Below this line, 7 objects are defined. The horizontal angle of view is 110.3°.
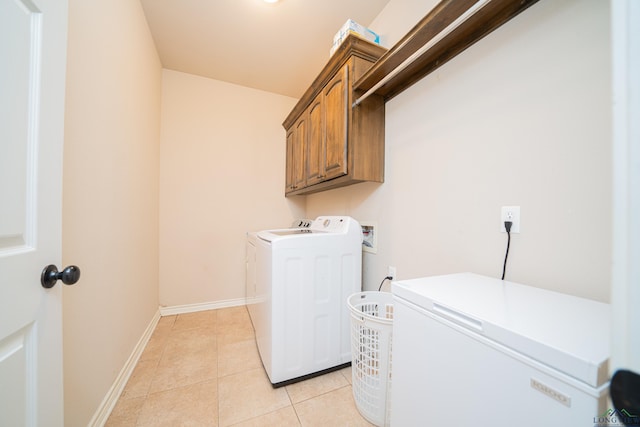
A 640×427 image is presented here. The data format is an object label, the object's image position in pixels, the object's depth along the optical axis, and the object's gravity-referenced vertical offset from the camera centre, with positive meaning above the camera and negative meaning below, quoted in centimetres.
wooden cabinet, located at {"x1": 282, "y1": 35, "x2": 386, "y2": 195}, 155 +69
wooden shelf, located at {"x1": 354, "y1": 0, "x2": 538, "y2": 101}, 95 +88
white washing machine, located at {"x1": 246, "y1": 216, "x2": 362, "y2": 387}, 141 -57
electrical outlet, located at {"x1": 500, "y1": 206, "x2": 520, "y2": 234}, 93 -1
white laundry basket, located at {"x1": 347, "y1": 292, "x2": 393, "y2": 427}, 110 -79
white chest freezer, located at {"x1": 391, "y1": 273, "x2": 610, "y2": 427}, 43 -33
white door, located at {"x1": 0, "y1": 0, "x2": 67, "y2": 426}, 52 +2
